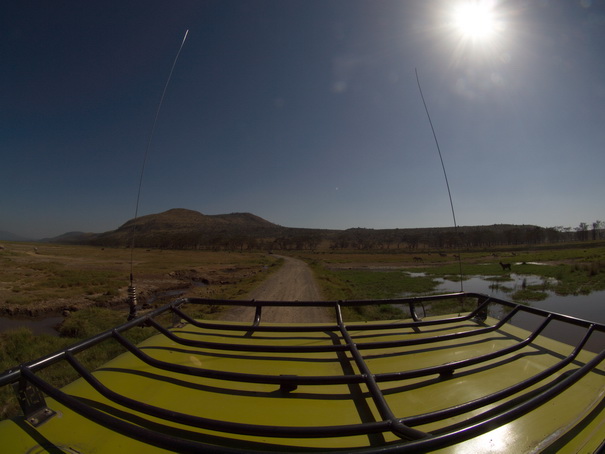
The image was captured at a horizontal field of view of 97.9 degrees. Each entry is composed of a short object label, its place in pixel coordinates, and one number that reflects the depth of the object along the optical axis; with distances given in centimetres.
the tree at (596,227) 13600
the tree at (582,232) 13188
